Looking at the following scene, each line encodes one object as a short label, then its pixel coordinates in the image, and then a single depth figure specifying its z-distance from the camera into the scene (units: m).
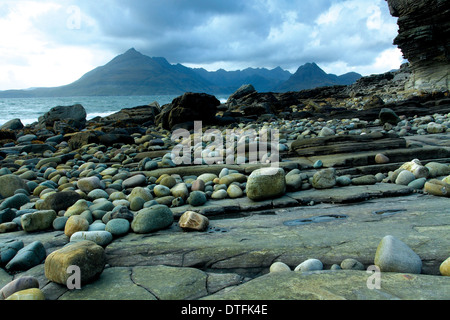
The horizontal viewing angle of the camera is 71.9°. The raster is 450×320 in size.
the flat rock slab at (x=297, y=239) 1.86
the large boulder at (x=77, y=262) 1.61
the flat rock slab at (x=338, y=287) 1.27
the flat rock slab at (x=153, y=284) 1.50
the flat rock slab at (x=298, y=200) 2.98
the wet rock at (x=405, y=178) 3.28
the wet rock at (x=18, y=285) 1.56
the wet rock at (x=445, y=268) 1.50
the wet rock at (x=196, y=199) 3.15
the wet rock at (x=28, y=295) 1.42
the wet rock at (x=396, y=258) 1.56
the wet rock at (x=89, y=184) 3.90
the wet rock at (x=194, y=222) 2.47
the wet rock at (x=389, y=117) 8.95
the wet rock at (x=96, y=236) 2.25
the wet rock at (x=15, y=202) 3.40
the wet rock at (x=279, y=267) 1.71
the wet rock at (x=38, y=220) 2.69
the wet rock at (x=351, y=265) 1.68
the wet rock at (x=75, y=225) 2.49
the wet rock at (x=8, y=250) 2.07
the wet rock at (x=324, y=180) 3.39
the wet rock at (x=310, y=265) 1.68
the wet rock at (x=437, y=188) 2.76
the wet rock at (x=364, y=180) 3.44
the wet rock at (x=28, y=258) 1.96
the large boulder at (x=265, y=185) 3.12
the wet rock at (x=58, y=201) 3.14
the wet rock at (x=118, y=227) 2.42
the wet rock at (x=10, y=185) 3.98
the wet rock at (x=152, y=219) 2.47
